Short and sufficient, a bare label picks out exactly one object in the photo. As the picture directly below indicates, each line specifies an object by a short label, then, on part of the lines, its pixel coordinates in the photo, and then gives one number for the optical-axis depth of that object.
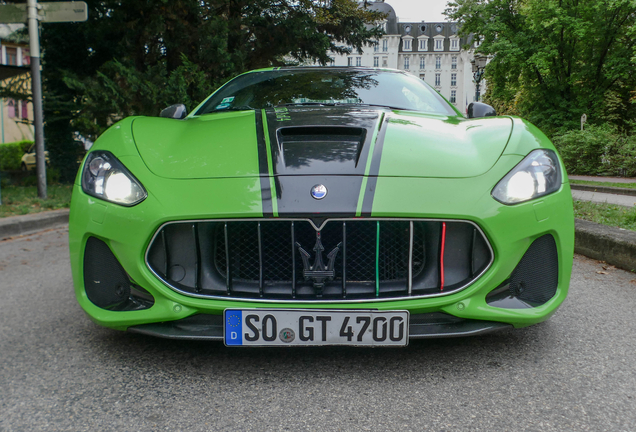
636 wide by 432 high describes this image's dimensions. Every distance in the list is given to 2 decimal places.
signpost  7.60
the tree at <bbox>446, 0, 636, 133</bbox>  25.78
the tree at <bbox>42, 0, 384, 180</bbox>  9.53
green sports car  1.84
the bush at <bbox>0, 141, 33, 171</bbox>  21.67
